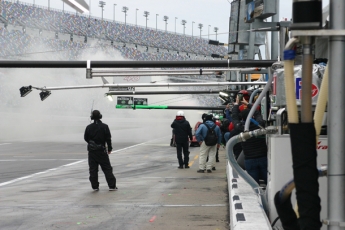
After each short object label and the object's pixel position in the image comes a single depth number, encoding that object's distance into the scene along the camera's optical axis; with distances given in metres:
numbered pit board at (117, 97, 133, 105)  43.88
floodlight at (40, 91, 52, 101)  25.77
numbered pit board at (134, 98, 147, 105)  45.60
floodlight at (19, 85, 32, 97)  23.16
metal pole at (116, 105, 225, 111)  43.93
